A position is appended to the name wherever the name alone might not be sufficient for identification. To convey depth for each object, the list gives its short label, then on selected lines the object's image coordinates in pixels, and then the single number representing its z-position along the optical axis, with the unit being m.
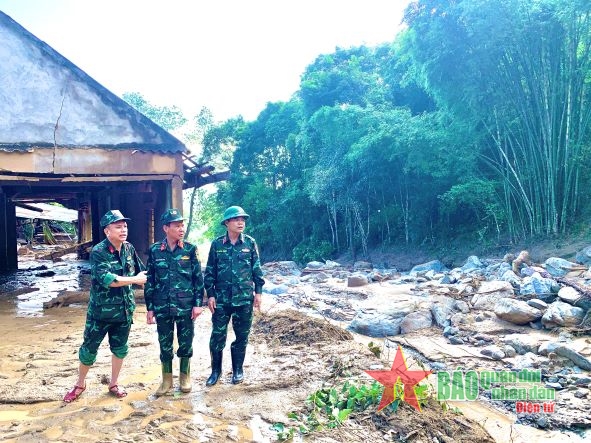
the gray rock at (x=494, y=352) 4.62
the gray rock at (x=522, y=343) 4.71
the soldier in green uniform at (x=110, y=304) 3.35
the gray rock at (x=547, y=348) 4.51
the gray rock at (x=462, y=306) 6.46
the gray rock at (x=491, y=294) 6.59
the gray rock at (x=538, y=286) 6.33
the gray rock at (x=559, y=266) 7.59
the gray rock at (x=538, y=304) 5.83
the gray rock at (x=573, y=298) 5.52
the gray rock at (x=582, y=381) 3.81
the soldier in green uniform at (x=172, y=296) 3.52
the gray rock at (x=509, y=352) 4.69
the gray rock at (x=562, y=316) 5.34
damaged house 6.67
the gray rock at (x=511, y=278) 7.28
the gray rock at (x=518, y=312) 5.57
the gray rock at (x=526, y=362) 4.30
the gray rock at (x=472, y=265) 10.16
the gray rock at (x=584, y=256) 8.59
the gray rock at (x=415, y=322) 5.84
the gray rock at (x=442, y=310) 6.00
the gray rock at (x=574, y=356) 4.18
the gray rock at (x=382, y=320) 5.82
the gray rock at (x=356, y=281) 9.98
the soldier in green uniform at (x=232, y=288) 3.76
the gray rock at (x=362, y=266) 14.15
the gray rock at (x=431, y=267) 11.82
